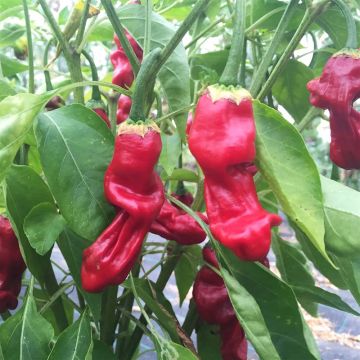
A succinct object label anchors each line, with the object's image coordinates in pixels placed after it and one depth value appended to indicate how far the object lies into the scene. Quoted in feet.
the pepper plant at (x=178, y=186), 1.63
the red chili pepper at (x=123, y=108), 3.10
